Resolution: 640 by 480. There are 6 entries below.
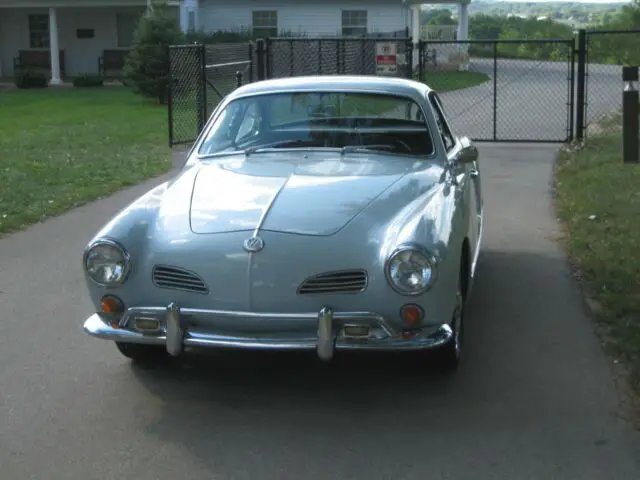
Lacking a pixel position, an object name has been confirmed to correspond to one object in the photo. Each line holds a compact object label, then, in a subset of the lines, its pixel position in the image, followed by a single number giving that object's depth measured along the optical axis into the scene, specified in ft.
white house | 114.73
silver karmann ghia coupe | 17.16
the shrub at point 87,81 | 108.27
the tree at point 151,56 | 85.46
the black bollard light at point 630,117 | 40.32
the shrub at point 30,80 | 109.29
